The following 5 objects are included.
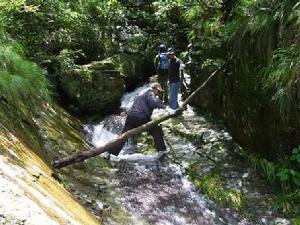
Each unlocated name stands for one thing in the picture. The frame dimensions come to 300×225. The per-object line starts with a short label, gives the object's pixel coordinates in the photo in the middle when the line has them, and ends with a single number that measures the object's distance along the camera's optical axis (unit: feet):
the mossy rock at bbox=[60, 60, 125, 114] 41.83
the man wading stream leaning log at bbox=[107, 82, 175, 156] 30.32
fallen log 24.11
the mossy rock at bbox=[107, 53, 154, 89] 51.36
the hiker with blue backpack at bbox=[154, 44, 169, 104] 42.60
